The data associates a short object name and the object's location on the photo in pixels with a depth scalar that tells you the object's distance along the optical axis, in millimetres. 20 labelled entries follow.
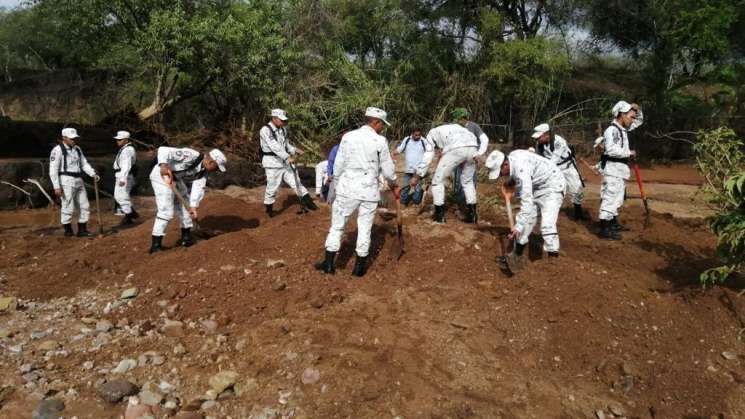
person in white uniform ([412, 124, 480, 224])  7062
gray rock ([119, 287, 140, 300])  5234
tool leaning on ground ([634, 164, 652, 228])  7230
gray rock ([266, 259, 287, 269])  5863
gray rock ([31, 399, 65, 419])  3223
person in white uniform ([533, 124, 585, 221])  7661
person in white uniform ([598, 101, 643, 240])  6766
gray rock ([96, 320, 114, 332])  4527
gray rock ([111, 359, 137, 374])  3820
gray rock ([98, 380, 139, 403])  3461
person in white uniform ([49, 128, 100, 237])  7629
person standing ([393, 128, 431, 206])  8867
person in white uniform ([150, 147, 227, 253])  6255
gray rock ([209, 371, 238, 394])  3646
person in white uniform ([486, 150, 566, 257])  5520
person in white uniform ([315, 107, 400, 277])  5398
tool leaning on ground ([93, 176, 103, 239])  7621
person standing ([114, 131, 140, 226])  8195
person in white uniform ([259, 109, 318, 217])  7902
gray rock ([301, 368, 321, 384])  3723
